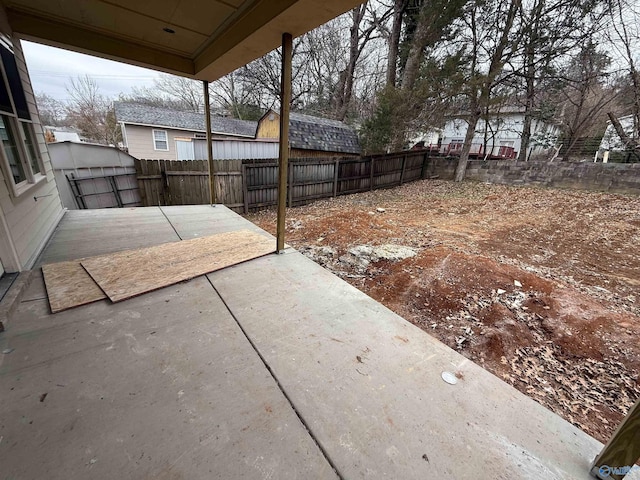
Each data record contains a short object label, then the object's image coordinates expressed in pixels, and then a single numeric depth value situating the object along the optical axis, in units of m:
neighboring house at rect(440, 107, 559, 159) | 10.52
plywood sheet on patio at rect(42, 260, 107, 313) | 1.93
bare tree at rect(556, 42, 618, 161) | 9.02
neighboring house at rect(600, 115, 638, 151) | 9.07
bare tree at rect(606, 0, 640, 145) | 7.70
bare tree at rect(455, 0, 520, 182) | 8.45
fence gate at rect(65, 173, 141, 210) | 5.71
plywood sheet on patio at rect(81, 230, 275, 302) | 2.22
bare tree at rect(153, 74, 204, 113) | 21.27
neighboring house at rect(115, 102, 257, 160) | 12.61
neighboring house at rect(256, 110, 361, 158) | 10.40
